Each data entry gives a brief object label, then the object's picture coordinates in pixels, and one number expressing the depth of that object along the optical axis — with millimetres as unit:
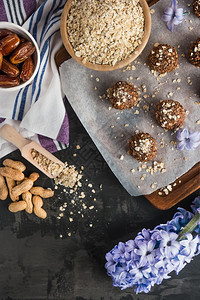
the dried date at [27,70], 562
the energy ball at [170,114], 565
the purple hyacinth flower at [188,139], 569
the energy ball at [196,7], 568
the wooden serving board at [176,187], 585
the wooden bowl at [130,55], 546
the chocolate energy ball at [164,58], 564
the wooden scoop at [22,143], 592
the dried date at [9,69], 557
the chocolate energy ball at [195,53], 566
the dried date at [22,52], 554
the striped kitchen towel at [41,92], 581
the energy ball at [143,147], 565
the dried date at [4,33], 556
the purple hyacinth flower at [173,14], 564
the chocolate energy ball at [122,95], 564
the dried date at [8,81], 559
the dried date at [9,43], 553
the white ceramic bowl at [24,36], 558
